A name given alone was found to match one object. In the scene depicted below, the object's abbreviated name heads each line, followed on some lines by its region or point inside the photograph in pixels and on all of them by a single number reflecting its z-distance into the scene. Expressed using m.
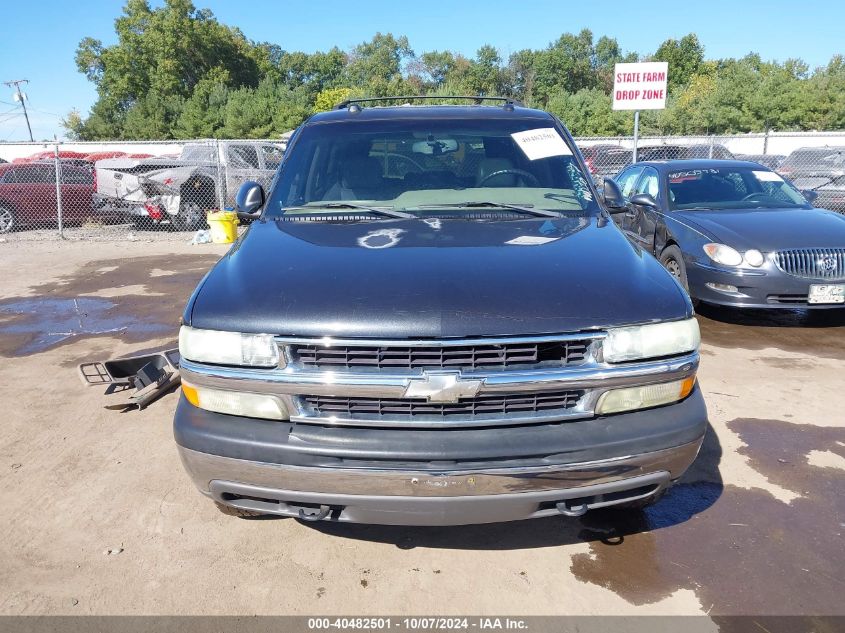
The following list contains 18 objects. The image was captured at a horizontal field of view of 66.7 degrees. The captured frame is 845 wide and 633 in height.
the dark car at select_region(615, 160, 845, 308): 5.89
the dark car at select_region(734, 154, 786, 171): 17.07
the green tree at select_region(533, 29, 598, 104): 90.25
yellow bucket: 12.30
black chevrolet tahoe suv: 2.24
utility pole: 58.16
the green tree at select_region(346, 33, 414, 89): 94.50
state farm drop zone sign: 12.90
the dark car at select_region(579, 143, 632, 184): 17.96
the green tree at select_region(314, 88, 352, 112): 58.44
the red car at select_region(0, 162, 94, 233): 14.39
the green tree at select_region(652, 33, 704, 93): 88.38
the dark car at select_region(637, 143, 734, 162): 16.84
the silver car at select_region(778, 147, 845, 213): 11.31
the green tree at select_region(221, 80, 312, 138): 44.03
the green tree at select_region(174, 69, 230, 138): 48.94
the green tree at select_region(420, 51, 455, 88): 98.31
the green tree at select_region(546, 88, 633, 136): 44.91
